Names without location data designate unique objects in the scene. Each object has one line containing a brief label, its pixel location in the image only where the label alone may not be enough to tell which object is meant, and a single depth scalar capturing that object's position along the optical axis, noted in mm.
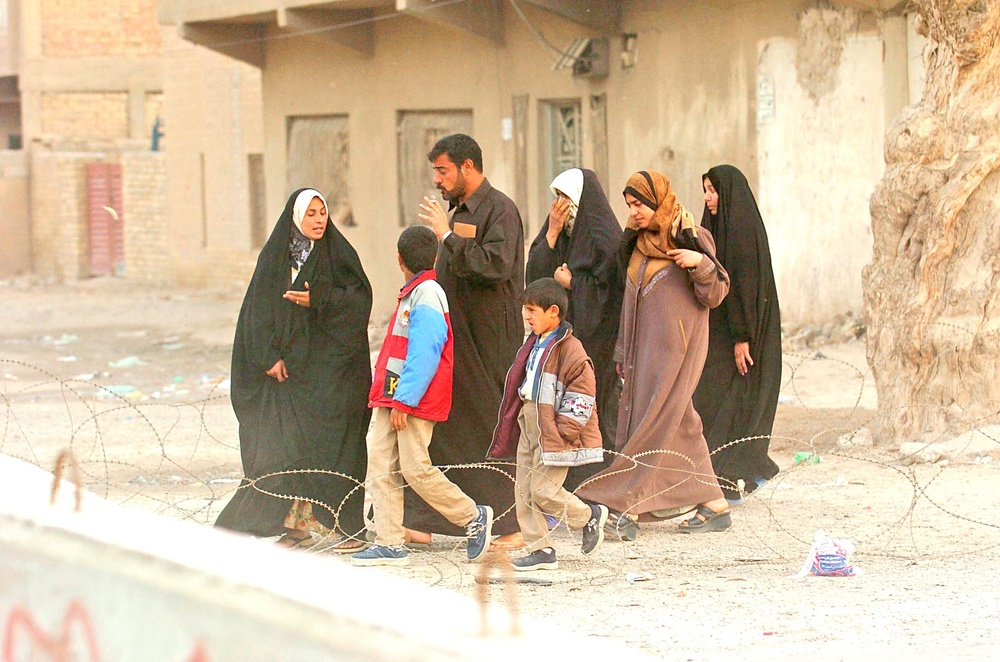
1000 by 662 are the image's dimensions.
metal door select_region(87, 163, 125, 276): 51094
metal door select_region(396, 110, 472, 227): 29844
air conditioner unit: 25453
